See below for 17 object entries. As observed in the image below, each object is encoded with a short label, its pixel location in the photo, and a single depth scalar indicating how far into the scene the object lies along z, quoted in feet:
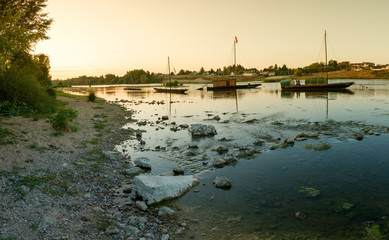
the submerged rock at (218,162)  44.53
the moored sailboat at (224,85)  299.60
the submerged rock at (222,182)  35.50
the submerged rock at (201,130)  69.32
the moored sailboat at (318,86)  227.92
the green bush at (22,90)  70.59
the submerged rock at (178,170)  41.06
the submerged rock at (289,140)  57.82
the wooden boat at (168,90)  289.53
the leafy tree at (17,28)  48.78
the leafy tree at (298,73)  567.71
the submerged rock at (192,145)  57.00
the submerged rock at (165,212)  27.84
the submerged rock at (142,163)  43.45
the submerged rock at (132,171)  39.93
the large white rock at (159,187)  30.83
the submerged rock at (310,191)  32.30
